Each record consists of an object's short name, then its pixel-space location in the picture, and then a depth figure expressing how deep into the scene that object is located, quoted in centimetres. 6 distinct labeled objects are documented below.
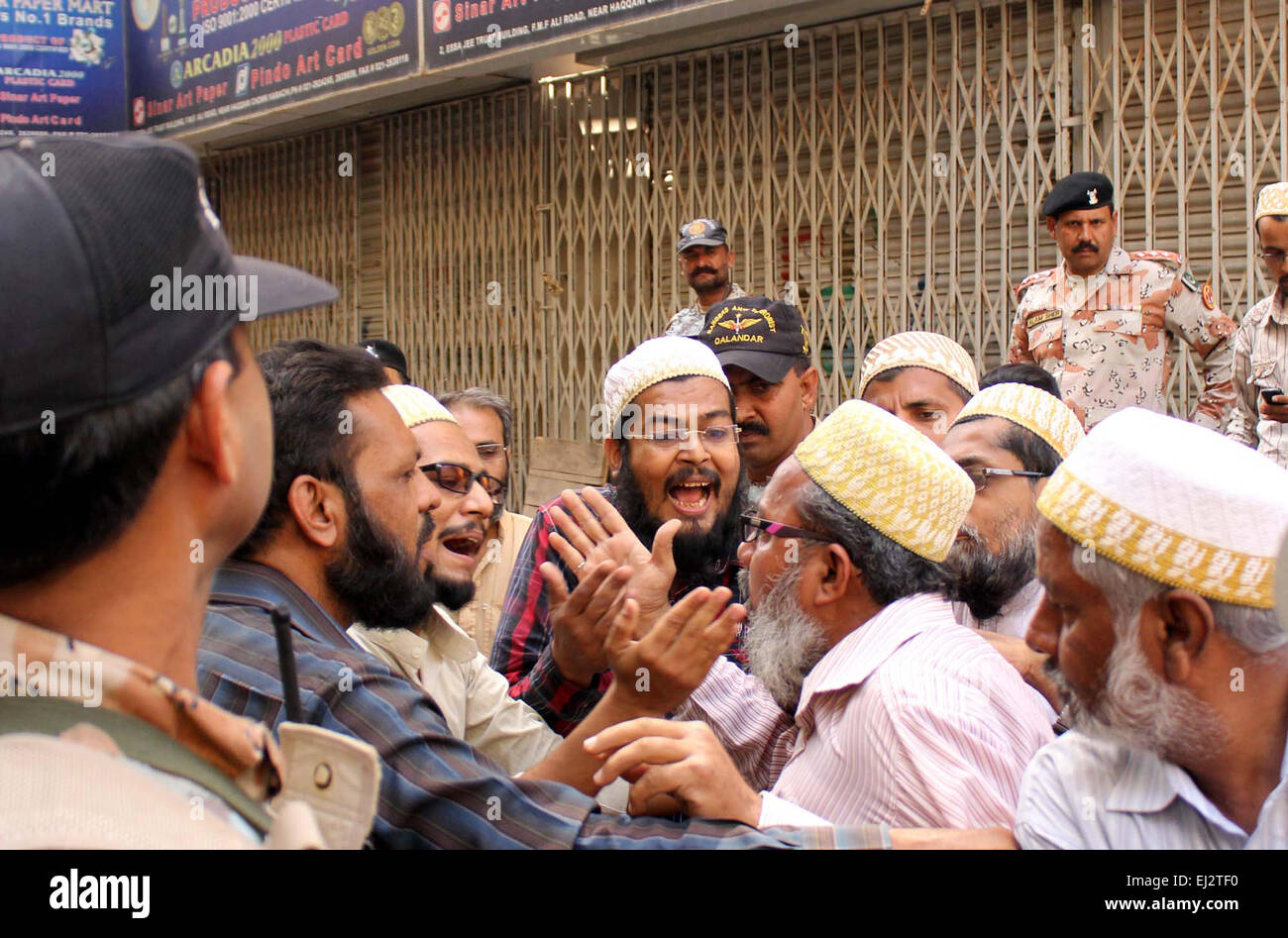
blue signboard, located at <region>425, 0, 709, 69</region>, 750
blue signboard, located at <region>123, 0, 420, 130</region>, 905
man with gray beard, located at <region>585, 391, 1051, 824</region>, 206
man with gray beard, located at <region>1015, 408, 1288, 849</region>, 174
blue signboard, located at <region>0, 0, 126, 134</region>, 1104
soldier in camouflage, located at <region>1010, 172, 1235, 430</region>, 581
